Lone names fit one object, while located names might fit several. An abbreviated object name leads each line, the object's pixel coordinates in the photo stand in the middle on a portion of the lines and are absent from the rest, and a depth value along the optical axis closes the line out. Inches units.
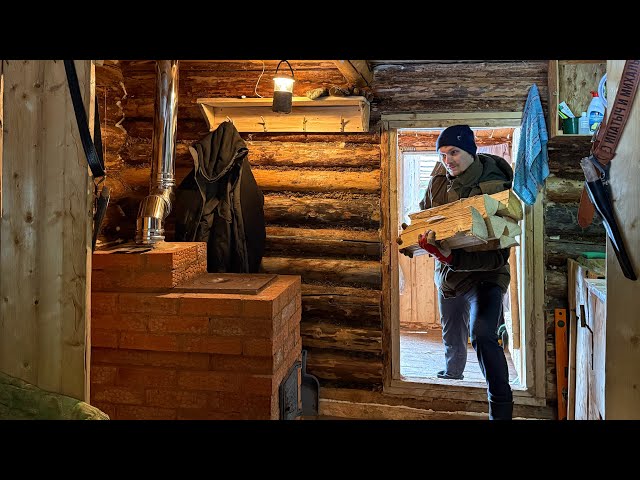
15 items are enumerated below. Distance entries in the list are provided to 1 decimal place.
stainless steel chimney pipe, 139.8
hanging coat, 154.3
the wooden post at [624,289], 51.3
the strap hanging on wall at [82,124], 64.6
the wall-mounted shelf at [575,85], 153.5
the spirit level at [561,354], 157.9
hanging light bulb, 150.6
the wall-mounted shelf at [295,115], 161.5
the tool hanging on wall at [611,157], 51.9
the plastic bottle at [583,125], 152.2
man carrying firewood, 133.0
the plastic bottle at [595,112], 149.9
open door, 163.3
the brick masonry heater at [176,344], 109.0
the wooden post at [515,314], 199.9
